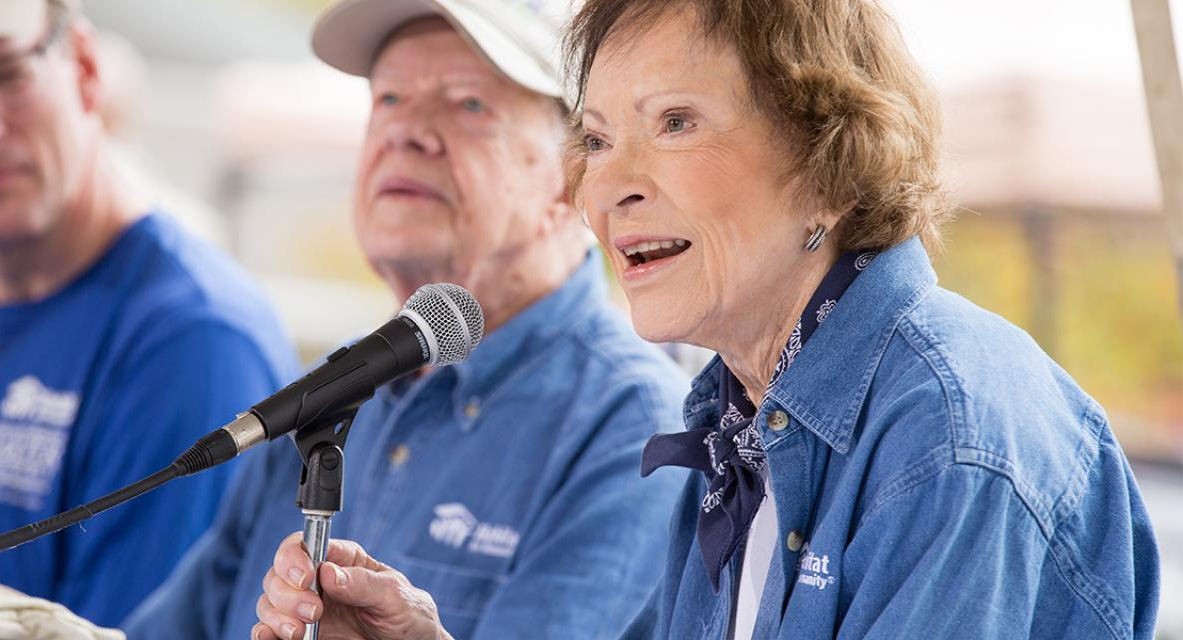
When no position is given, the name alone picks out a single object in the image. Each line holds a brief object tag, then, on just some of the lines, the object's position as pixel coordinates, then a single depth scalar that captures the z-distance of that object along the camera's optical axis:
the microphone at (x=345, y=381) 2.24
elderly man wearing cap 2.65
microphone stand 2.27
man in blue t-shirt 2.97
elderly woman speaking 2.20
